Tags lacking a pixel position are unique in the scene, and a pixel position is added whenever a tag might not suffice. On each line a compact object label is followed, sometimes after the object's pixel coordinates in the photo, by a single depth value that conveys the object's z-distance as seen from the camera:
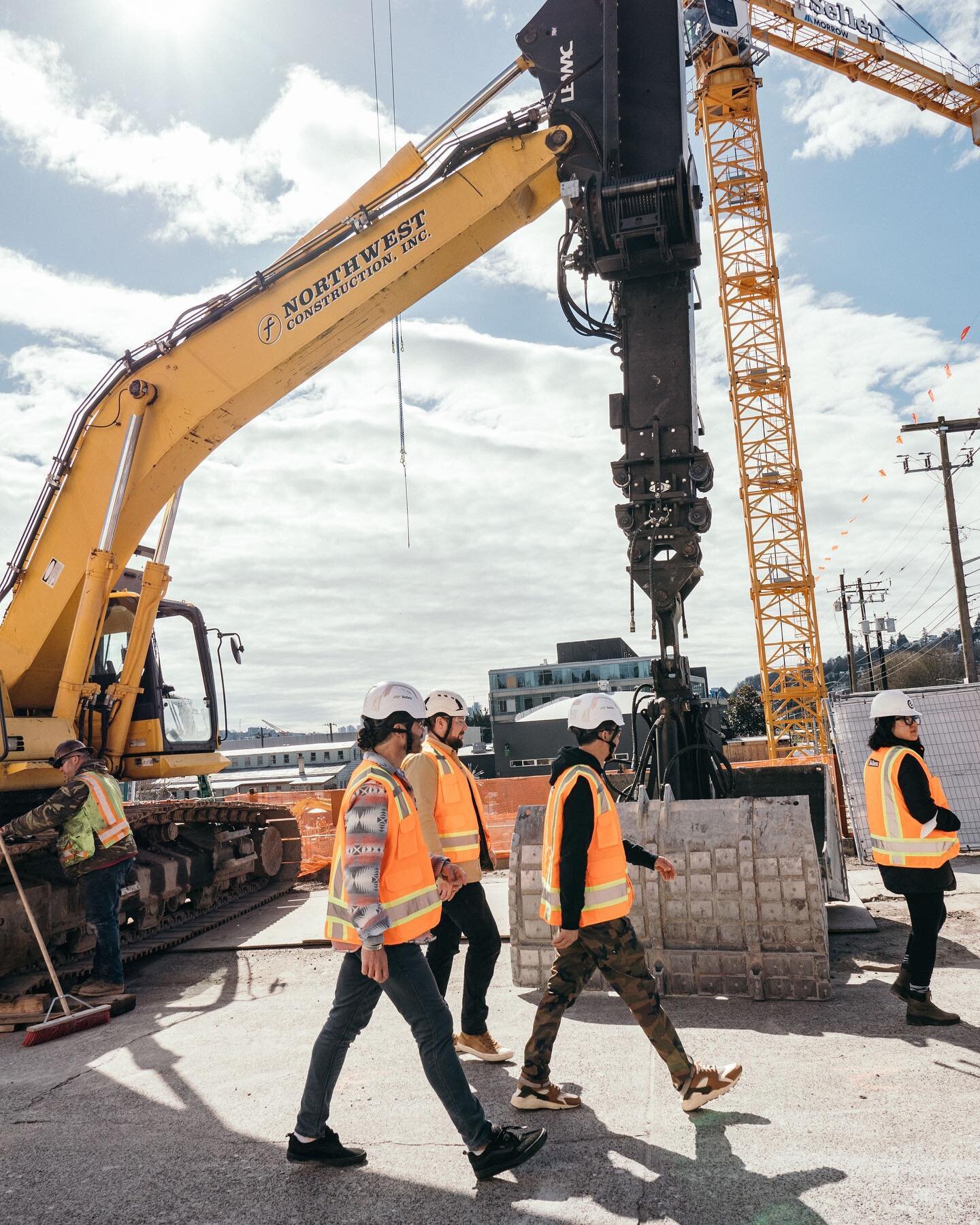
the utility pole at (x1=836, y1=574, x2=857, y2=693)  51.21
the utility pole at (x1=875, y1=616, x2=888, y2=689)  46.03
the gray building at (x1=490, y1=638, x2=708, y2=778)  60.08
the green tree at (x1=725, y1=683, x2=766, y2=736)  56.78
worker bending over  7.07
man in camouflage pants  4.18
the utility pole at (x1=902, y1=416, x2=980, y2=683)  27.92
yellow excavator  6.90
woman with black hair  5.30
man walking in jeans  3.70
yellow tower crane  31.88
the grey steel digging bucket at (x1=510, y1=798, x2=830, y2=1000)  5.85
